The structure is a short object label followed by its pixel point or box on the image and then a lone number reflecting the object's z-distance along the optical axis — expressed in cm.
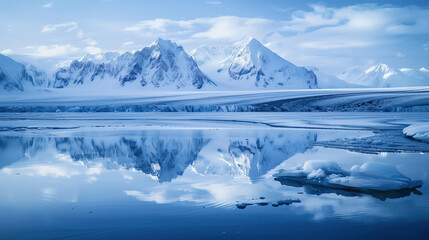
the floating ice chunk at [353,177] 519
